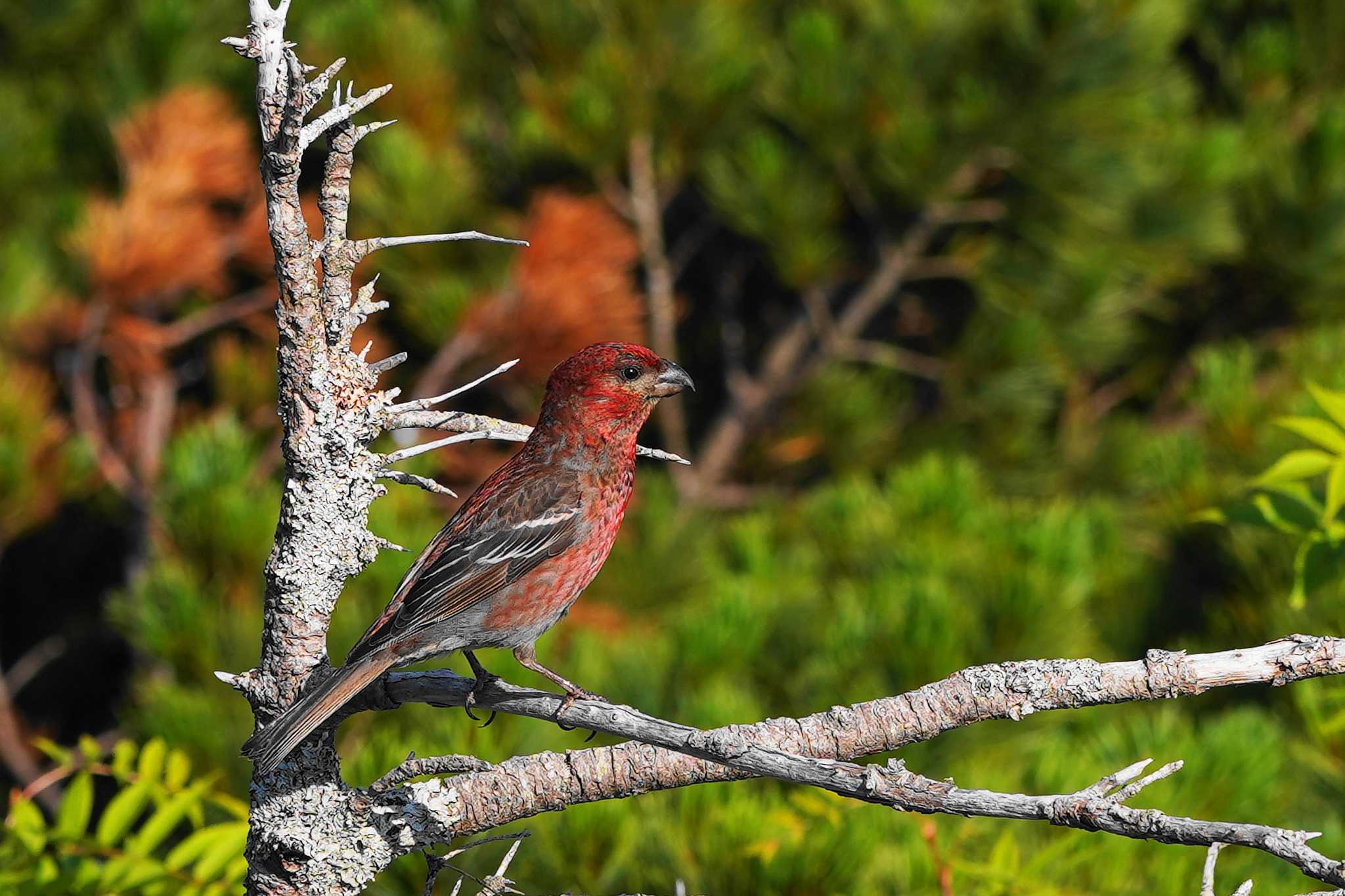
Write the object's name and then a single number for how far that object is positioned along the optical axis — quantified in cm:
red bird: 529
